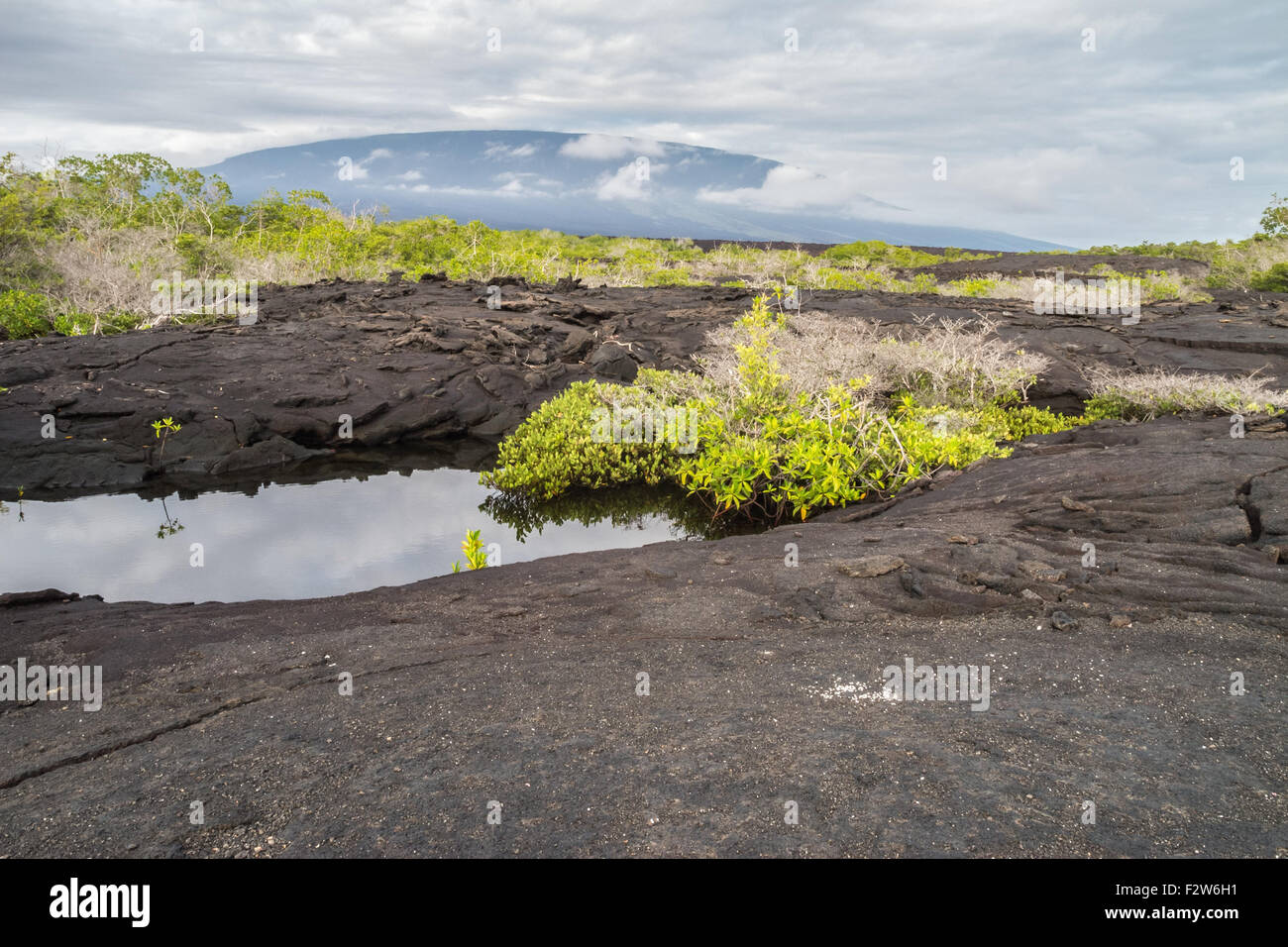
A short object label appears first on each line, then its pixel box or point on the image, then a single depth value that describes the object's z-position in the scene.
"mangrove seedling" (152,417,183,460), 15.62
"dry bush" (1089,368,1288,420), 13.19
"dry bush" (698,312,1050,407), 15.70
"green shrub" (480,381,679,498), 14.38
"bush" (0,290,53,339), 23.48
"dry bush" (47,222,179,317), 25.17
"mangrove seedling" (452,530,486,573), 9.17
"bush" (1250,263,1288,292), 34.59
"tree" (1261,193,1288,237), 39.88
